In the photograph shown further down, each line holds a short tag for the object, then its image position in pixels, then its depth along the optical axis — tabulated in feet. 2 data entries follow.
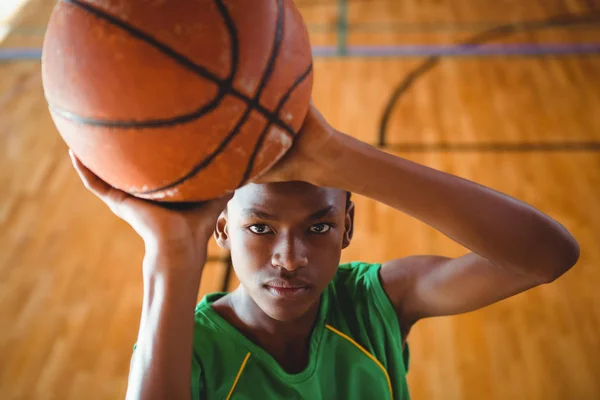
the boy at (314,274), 2.86
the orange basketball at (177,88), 2.39
